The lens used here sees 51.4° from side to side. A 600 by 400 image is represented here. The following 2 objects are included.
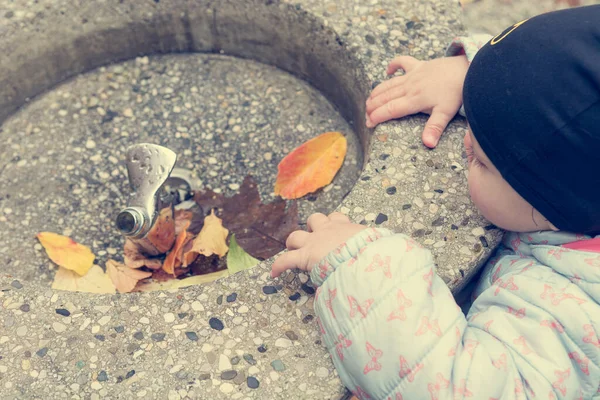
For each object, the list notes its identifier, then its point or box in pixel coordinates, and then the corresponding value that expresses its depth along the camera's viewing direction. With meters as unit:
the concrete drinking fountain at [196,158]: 1.12
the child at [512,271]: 1.00
